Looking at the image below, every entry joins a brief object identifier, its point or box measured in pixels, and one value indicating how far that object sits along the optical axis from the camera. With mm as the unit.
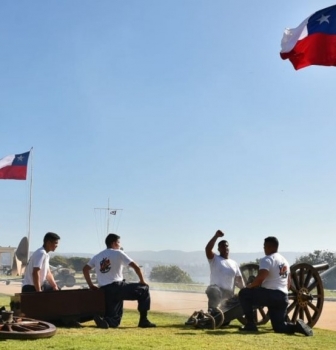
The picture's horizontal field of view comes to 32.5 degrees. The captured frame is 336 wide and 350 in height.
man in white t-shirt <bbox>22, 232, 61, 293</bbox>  8352
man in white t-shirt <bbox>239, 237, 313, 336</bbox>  8000
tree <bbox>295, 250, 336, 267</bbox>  48781
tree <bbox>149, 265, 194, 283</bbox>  41491
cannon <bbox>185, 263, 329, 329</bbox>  8508
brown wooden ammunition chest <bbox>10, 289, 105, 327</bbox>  7875
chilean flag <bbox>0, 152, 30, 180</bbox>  22781
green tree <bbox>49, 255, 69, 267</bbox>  52656
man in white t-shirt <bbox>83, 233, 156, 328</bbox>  8398
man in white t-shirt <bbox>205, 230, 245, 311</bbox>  8859
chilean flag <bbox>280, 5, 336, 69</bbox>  9227
